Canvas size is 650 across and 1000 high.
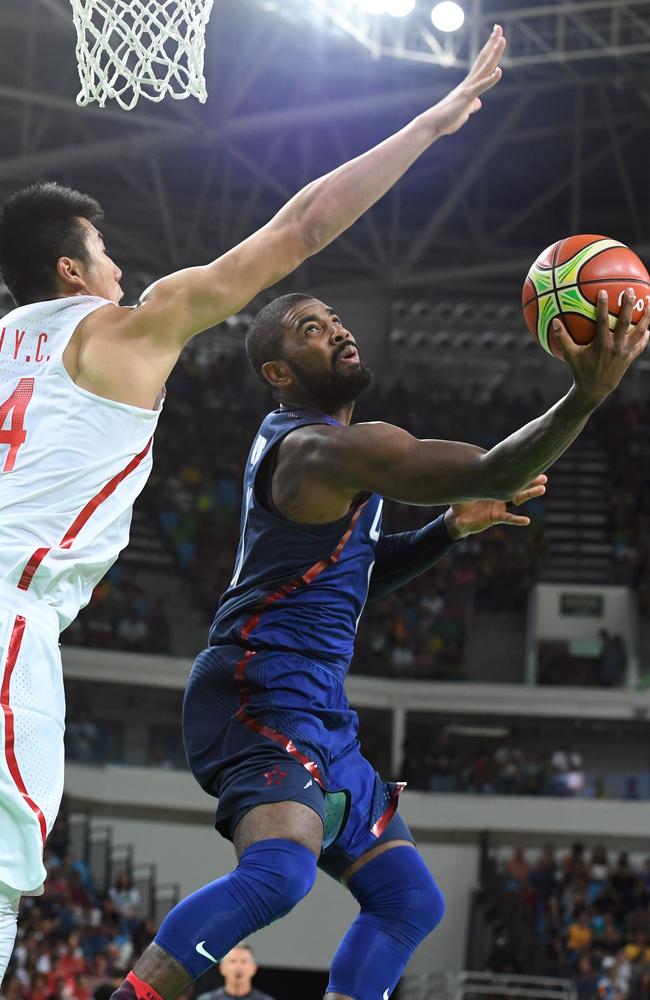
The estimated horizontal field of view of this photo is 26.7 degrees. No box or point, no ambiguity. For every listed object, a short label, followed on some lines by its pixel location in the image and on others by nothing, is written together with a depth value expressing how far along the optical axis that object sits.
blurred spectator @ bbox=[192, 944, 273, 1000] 8.72
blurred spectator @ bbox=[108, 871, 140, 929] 18.03
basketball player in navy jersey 3.90
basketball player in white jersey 3.55
